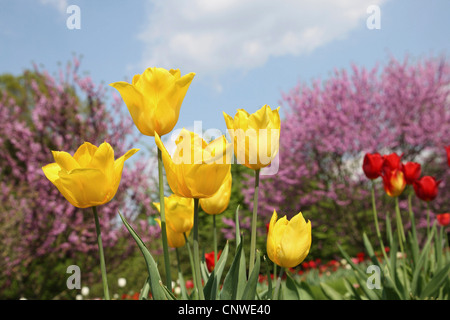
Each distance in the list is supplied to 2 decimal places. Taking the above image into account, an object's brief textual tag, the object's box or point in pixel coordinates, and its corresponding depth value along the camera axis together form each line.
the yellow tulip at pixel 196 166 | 0.95
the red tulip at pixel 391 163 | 2.42
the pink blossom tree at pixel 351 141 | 6.76
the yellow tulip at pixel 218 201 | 1.33
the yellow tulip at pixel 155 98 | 0.99
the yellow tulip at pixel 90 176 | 0.98
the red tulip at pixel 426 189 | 2.67
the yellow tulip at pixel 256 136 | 1.08
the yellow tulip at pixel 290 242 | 1.14
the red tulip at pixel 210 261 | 1.97
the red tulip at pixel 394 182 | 2.40
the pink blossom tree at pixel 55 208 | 5.04
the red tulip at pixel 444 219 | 4.11
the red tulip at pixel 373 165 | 2.42
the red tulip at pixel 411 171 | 2.53
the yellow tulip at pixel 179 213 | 1.37
